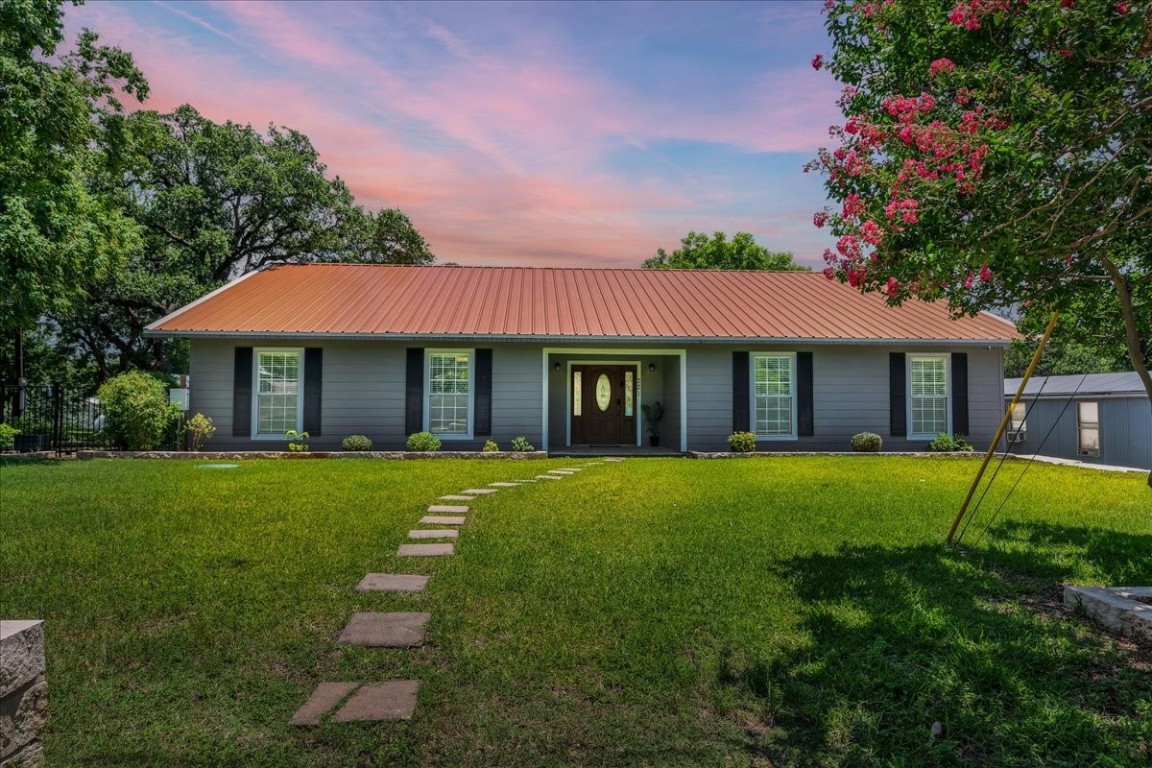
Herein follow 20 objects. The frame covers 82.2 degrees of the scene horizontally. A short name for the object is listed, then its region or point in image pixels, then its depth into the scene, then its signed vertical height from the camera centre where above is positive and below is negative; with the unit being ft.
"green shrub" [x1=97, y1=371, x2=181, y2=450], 40.22 -0.99
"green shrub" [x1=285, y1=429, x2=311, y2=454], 40.52 -2.71
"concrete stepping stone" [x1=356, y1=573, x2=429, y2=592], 13.58 -3.90
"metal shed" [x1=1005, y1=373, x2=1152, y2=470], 44.62 -1.60
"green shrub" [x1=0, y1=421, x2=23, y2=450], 40.75 -2.42
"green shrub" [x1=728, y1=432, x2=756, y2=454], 41.83 -2.71
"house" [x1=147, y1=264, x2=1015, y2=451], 41.34 +2.30
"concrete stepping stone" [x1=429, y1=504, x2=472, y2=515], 21.89 -3.74
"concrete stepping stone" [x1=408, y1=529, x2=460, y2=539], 18.21 -3.80
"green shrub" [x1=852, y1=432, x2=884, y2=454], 42.24 -2.76
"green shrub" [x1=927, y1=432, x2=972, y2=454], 42.47 -2.87
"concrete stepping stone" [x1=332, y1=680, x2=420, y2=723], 8.51 -4.10
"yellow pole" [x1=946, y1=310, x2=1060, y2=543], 15.27 +0.53
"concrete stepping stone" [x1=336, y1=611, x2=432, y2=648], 10.85 -3.99
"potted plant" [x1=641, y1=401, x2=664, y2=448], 49.11 -1.50
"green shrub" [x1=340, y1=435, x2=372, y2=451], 40.09 -2.81
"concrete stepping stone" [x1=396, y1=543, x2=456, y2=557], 16.28 -3.84
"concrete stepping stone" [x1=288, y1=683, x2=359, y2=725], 8.39 -4.09
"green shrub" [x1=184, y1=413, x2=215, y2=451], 40.23 -2.02
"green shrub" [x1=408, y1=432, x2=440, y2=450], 40.40 -2.70
